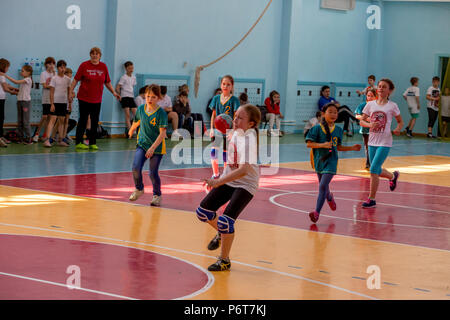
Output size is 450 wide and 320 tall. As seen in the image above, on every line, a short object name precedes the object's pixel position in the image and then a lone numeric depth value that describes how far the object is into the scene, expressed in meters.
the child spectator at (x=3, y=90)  15.47
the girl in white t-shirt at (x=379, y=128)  10.68
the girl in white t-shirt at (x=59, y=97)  16.28
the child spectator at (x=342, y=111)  24.27
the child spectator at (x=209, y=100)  21.28
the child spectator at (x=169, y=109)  19.28
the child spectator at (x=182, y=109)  19.86
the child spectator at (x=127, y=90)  18.72
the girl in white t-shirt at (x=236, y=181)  6.70
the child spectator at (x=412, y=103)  25.34
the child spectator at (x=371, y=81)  24.47
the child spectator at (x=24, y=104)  16.06
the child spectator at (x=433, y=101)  24.94
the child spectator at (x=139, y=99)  19.28
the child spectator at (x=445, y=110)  24.60
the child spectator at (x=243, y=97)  19.22
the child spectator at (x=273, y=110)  22.44
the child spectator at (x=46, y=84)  16.47
